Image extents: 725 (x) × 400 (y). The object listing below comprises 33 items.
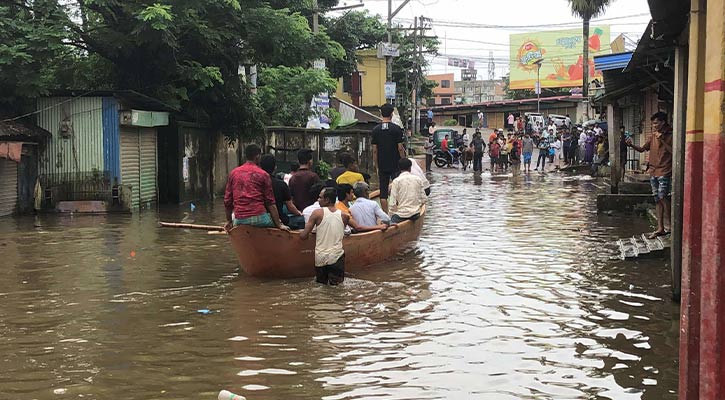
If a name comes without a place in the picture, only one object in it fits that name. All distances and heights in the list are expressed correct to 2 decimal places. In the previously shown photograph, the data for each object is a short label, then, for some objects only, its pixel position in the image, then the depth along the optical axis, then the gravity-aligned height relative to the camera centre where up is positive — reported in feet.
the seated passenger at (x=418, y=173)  41.14 -0.94
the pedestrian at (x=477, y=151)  115.65 +0.77
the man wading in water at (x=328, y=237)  29.73 -3.24
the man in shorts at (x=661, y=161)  34.37 -0.31
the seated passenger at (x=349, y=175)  39.01 -0.96
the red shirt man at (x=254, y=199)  30.35 -1.73
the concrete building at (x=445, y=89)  319.27 +29.58
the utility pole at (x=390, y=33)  130.43 +21.98
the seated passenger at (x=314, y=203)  32.53 -2.07
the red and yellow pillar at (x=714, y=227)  10.62 -1.07
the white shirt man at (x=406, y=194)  39.50 -2.02
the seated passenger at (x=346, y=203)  32.78 -2.09
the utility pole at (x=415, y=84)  151.63 +15.28
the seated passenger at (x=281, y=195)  32.35 -1.65
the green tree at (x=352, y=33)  136.98 +23.96
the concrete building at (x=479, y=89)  344.28 +32.49
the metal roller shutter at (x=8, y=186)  56.80 -2.09
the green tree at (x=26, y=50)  53.67 +8.04
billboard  209.56 +29.36
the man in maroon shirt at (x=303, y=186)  35.12 -1.37
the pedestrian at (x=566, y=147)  122.17 +1.35
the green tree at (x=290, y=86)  91.25 +8.81
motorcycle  136.05 -0.17
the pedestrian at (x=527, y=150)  114.83 +0.85
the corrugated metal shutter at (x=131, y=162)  61.67 -0.30
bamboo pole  36.48 -3.56
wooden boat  30.22 -4.00
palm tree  140.15 +28.05
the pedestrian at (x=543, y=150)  116.72 +0.85
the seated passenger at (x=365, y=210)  34.96 -2.52
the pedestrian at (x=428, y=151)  130.13 +0.91
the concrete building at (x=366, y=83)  164.76 +16.72
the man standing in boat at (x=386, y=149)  43.57 +0.45
